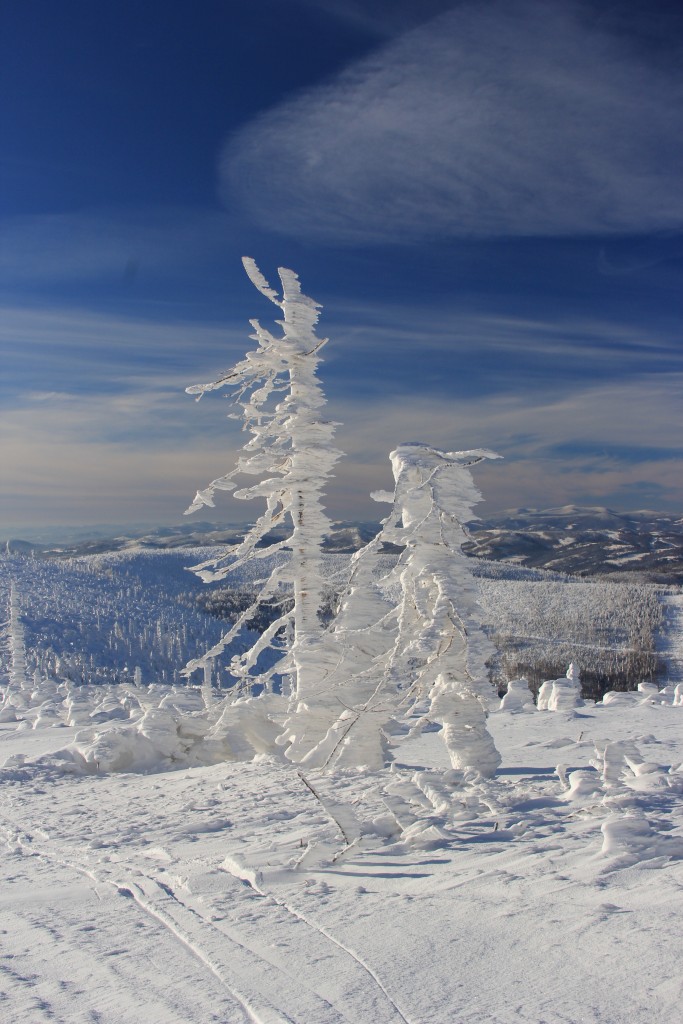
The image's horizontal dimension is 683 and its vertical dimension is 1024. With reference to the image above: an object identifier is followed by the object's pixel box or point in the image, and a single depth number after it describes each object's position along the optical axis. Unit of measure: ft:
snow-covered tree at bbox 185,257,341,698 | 41.70
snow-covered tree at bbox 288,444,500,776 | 32.35
